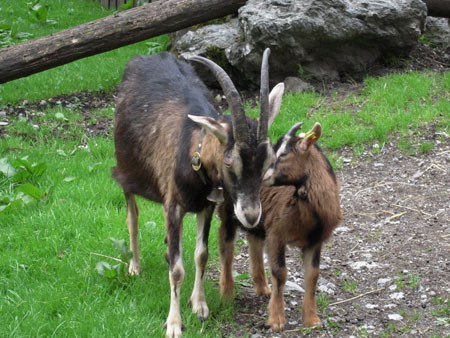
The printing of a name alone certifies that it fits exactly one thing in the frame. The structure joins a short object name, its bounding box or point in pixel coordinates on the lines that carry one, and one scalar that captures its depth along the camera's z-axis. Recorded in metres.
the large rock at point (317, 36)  8.80
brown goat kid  4.55
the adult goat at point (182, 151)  3.96
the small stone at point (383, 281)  5.22
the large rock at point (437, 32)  10.02
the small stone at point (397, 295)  4.99
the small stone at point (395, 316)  4.69
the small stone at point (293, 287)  5.30
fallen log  8.58
